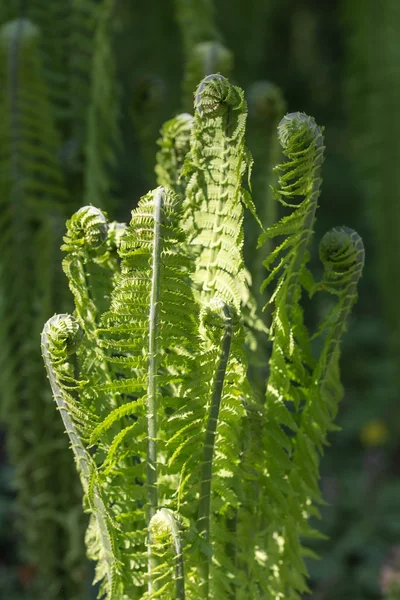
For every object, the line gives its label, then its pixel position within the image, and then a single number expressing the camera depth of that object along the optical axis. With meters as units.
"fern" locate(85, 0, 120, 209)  2.97
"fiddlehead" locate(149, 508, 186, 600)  1.97
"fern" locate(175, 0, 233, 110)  2.70
